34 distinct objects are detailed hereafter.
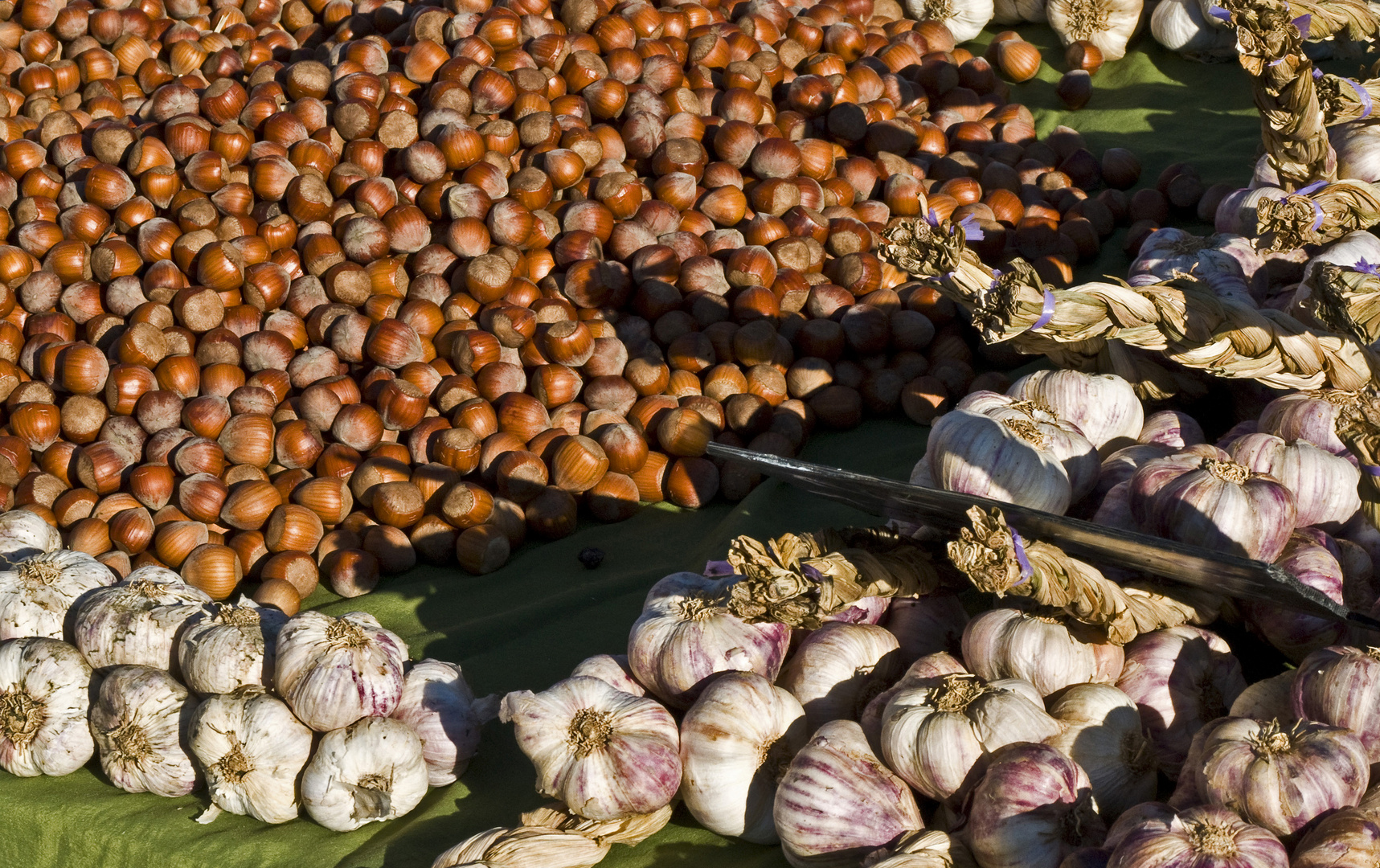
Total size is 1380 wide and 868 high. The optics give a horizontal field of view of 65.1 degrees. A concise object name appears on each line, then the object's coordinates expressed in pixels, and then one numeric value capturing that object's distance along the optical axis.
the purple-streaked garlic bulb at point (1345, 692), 1.62
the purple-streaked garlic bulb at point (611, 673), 2.15
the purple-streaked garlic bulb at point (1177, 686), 1.91
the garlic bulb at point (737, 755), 1.93
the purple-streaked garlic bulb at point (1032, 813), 1.60
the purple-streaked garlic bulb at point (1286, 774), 1.49
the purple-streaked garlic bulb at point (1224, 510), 1.91
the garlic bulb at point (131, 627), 2.37
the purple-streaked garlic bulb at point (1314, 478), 2.12
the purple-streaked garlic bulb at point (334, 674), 2.13
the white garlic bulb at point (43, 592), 2.49
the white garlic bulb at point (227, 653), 2.24
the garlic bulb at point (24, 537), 2.90
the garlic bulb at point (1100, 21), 4.88
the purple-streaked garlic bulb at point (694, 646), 2.07
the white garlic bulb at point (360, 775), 2.09
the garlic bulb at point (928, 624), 2.17
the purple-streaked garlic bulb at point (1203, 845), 1.40
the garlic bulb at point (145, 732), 2.22
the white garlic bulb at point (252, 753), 2.11
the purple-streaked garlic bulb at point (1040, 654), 1.89
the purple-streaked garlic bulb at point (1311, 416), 2.25
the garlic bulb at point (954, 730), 1.76
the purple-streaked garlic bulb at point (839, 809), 1.75
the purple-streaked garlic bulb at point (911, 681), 1.91
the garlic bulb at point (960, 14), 5.13
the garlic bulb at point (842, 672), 2.07
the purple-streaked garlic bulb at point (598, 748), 1.92
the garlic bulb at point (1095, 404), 2.42
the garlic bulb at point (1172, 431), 2.48
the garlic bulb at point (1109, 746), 1.76
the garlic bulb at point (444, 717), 2.22
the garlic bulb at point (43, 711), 2.29
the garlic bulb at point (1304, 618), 1.91
